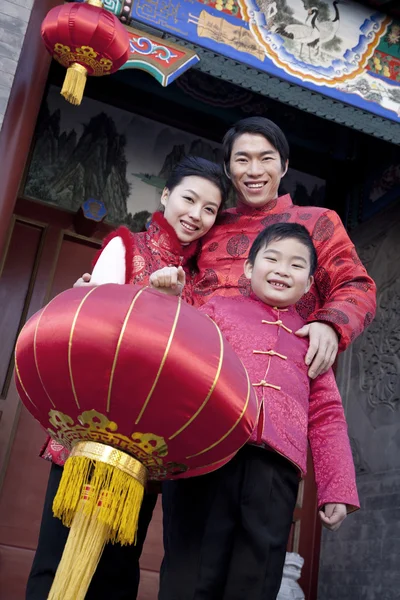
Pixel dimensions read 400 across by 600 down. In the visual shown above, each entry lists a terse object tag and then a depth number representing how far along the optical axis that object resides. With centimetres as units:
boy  148
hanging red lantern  269
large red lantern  123
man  175
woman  178
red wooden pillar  308
